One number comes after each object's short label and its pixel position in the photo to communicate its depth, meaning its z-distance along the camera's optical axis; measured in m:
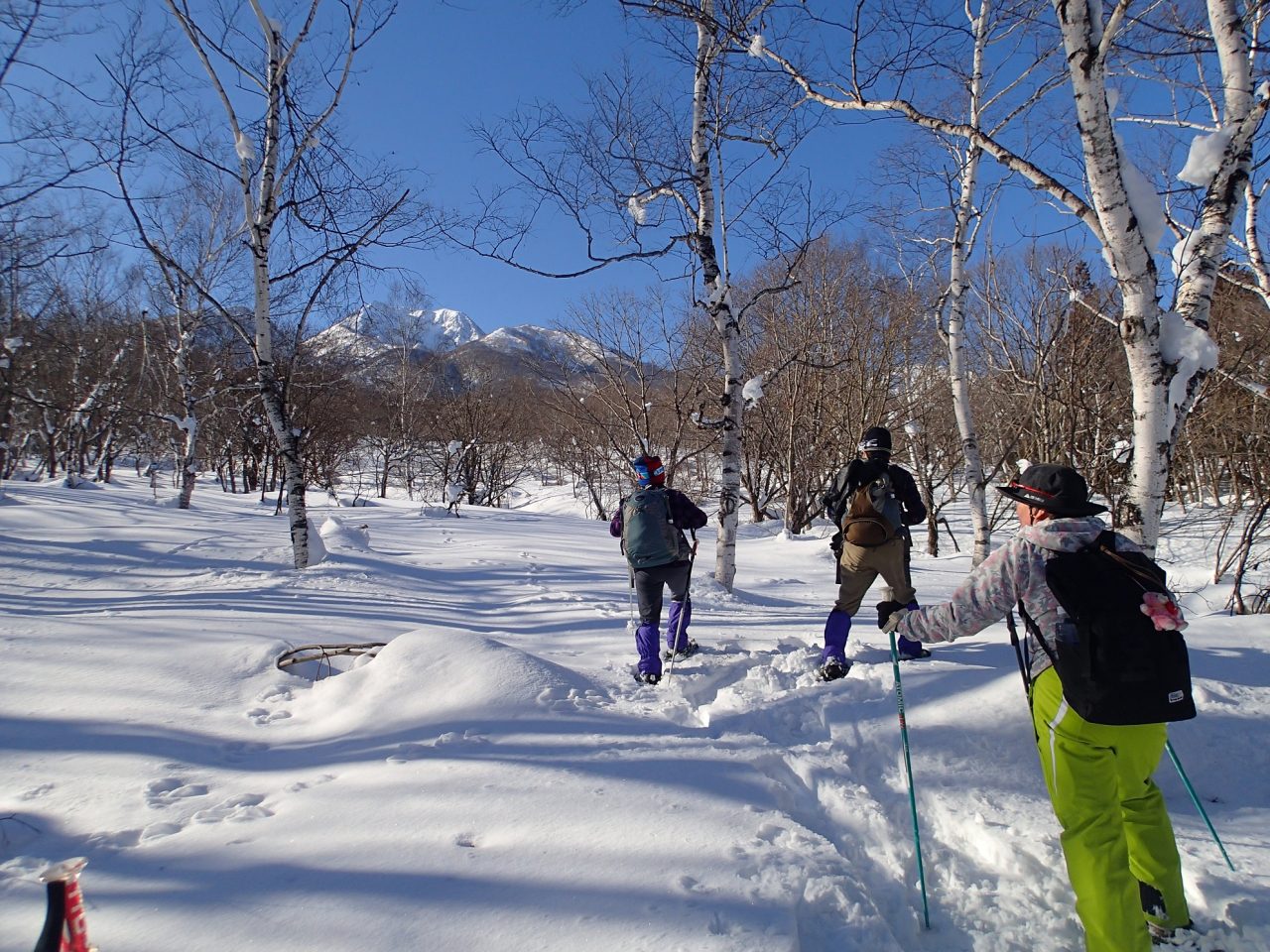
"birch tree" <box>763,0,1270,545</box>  3.27
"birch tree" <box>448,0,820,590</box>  7.12
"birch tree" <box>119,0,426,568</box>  7.34
